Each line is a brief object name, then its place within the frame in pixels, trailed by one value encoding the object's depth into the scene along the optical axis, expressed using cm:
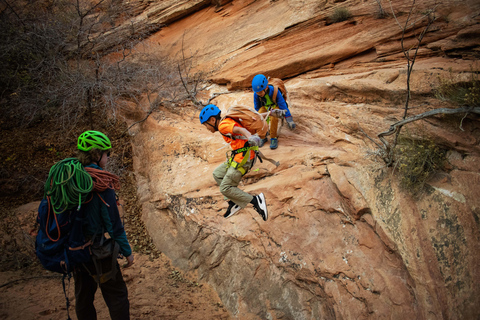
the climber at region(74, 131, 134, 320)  302
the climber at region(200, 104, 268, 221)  425
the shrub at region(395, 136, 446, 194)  414
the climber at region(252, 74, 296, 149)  582
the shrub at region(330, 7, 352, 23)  734
